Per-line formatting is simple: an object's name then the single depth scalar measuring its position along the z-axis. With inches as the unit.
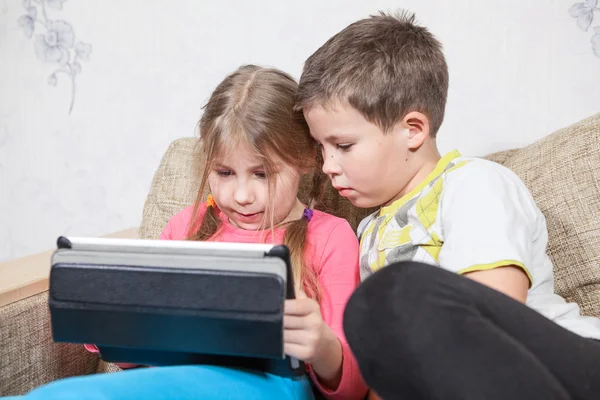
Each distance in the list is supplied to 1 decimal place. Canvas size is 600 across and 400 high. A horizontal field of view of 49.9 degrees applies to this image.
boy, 25.1
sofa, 42.5
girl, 43.3
